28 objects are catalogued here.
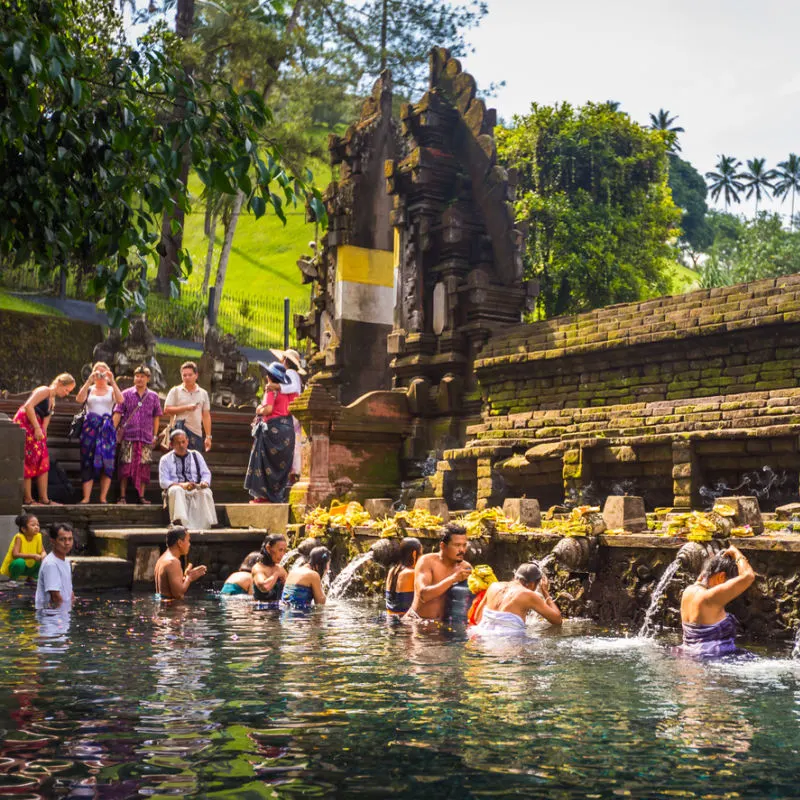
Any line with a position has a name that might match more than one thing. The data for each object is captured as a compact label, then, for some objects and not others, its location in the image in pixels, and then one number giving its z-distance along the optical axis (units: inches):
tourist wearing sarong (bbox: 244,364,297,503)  617.3
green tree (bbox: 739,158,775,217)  2674.7
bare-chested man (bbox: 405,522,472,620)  412.5
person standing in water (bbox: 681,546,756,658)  336.8
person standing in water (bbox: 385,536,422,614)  433.1
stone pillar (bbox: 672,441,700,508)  512.7
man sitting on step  560.1
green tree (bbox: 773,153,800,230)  2503.7
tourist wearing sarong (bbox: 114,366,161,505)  589.0
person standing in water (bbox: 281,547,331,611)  456.4
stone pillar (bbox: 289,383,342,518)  644.1
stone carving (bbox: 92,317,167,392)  985.5
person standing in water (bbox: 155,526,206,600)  466.6
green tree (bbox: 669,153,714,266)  2546.8
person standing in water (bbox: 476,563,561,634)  377.4
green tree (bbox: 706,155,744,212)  2748.5
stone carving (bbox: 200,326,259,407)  1019.3
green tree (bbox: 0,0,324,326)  208.2
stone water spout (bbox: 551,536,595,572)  415.8
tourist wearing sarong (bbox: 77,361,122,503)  576.1
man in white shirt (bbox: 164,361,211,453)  579.2
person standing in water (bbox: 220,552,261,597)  499.2
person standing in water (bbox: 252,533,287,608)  466.9
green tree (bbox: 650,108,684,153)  2706.7
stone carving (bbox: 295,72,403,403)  846.5
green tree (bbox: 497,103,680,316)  1208.2
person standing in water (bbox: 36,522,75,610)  412.5
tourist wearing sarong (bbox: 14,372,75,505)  540.7
